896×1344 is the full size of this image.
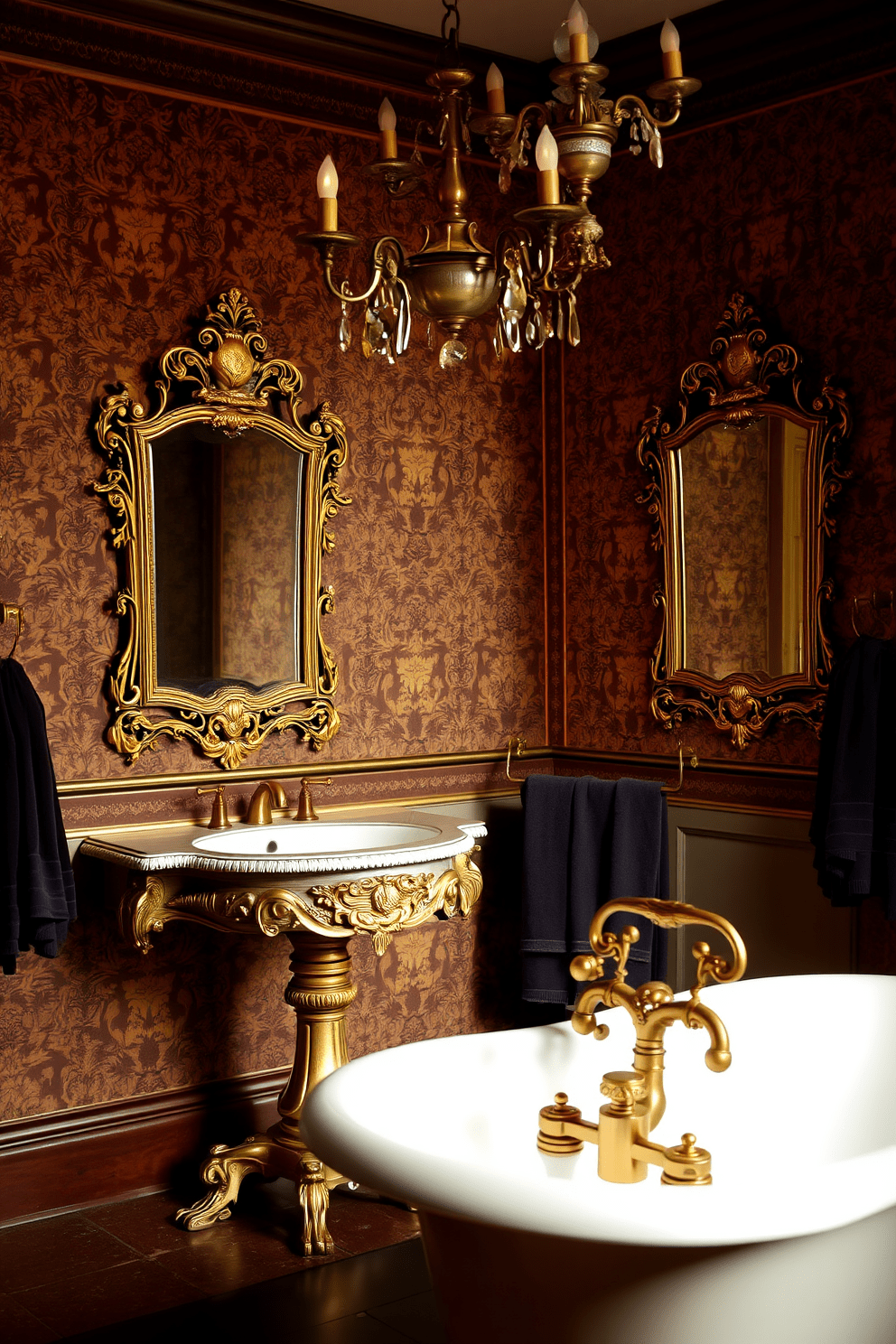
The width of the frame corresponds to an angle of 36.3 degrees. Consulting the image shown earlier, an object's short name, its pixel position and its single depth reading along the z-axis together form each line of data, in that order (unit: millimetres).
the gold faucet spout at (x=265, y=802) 3279
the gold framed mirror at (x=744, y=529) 3293
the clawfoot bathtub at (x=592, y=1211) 1430
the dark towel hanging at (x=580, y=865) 3518
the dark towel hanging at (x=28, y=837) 2785
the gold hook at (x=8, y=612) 3002
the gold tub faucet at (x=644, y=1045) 1775
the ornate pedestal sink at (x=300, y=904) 2844
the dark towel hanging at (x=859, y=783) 2984
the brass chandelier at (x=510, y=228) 1862
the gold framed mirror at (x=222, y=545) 3197
